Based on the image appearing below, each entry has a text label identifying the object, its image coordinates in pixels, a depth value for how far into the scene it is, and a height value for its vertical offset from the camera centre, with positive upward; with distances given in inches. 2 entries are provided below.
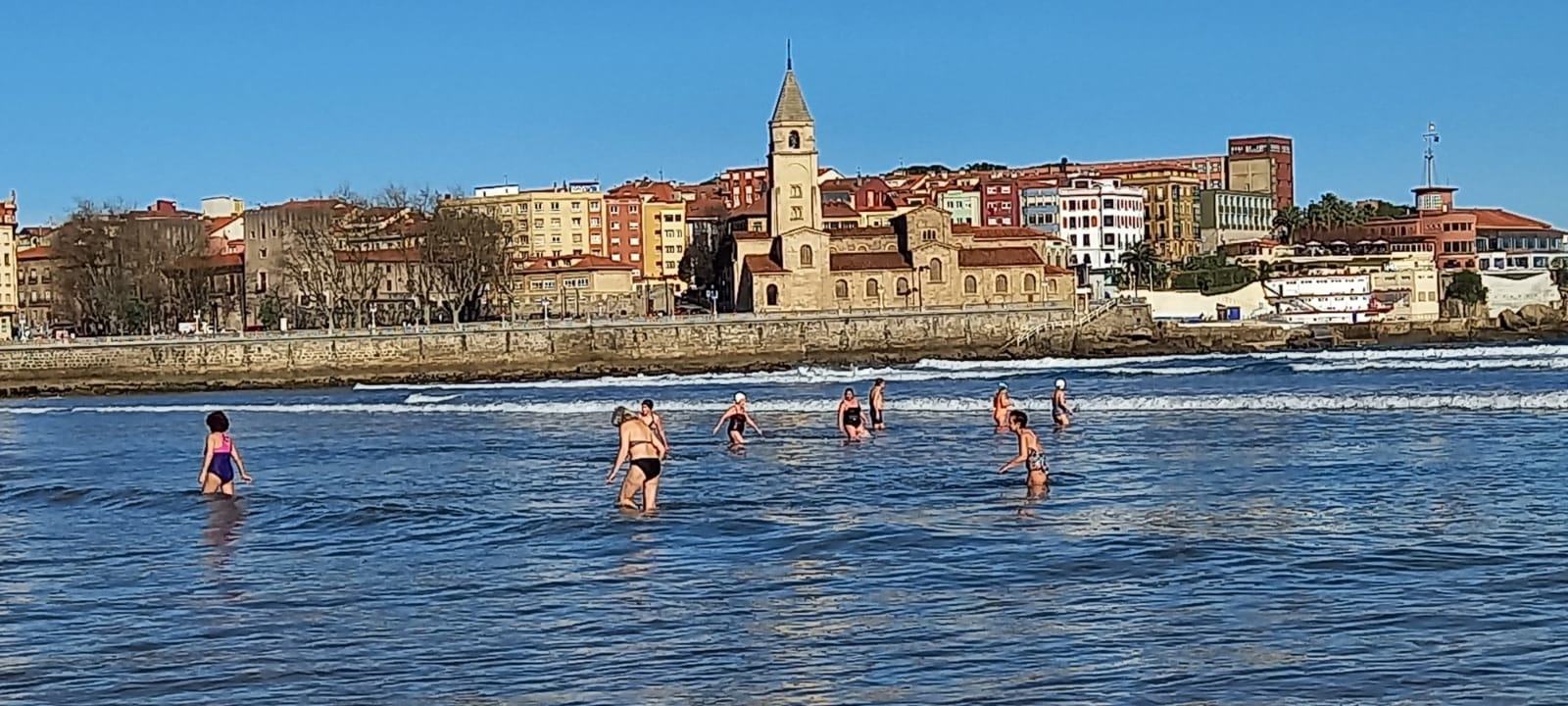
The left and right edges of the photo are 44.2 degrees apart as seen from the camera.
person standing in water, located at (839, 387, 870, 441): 1053.2 -55.4
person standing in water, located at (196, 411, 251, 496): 766.5 -49.4
